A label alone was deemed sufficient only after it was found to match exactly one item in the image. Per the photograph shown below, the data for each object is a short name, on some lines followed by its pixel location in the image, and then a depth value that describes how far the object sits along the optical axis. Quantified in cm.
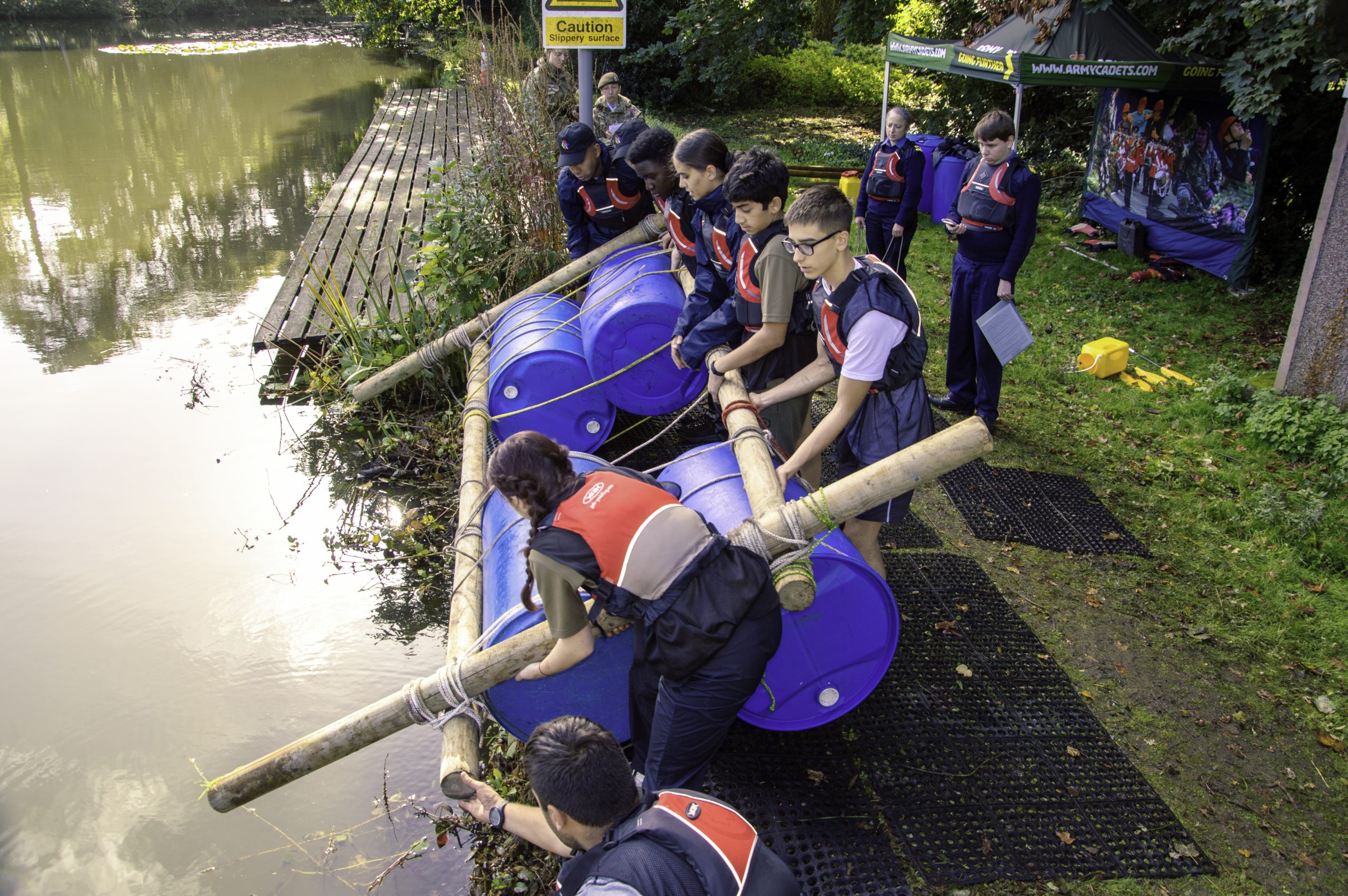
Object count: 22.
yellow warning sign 644
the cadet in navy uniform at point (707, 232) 427
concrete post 600
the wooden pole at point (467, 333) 578
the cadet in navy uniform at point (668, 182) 489
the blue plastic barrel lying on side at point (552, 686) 319
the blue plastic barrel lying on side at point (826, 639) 314
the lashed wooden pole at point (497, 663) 283
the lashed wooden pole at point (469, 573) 290
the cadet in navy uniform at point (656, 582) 249
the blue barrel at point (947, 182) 1070
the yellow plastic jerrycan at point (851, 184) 1102
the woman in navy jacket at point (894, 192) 777
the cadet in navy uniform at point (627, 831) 185
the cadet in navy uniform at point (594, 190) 577
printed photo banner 859
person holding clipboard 552
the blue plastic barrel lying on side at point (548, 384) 514
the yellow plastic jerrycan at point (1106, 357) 682
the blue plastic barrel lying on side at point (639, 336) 491
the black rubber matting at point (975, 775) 310
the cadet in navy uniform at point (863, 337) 321
